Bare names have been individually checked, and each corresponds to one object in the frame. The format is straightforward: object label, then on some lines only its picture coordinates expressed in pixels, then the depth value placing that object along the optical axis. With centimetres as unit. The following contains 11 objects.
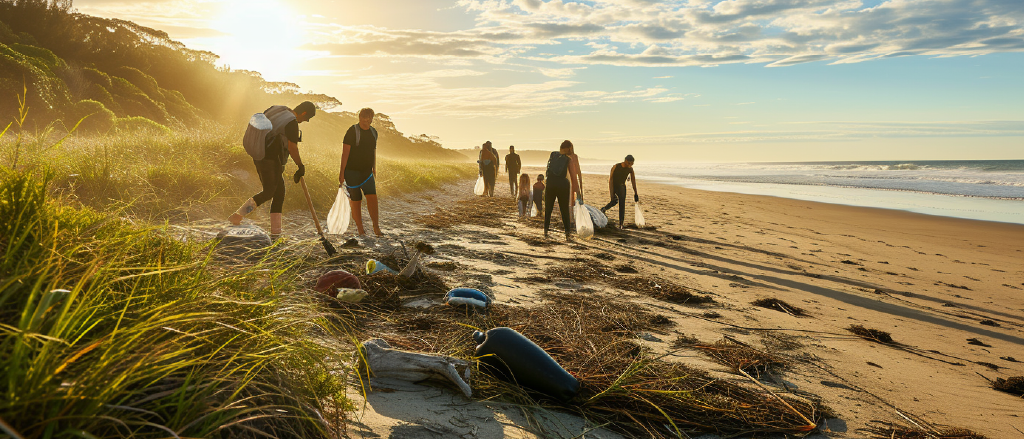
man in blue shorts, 759
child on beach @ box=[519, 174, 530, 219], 1279
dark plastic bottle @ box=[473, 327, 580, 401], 279
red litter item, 427
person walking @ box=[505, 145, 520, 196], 1716
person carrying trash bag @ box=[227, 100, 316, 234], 624
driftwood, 282
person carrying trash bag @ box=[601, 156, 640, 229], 1051
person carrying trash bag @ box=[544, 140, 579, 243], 905
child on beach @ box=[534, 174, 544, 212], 1269
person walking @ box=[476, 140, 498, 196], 1662
